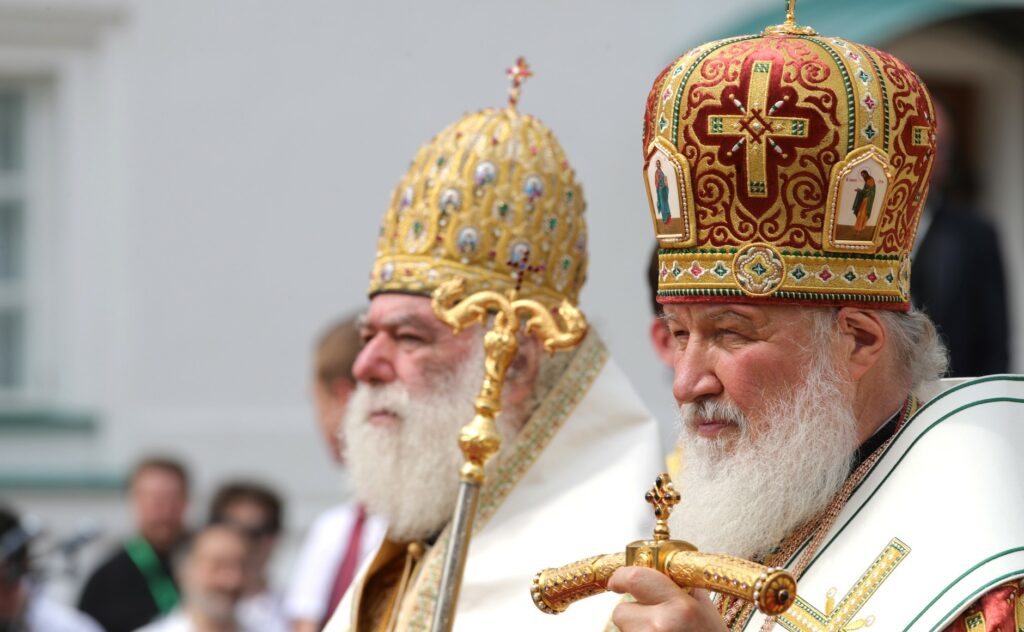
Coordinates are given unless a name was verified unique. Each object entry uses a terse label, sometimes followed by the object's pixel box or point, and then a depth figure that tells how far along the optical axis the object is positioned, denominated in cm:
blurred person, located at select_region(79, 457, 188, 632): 1653
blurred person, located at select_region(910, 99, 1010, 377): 1328
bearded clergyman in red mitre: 666
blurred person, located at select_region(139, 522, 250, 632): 1385
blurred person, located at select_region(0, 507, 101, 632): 1387
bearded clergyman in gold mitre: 895
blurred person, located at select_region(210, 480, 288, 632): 1462
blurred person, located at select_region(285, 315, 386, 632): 1286
